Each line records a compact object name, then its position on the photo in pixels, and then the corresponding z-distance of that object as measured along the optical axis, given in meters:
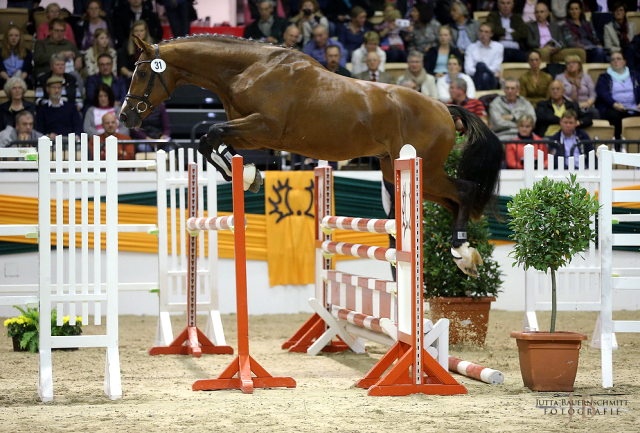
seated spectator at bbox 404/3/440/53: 20.45
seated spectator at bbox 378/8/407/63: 19.94
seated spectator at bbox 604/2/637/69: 21.30
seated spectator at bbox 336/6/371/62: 20.45
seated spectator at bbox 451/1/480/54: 20.36
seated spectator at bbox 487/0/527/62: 20.80
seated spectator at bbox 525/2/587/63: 20.80
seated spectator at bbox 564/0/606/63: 21.22
